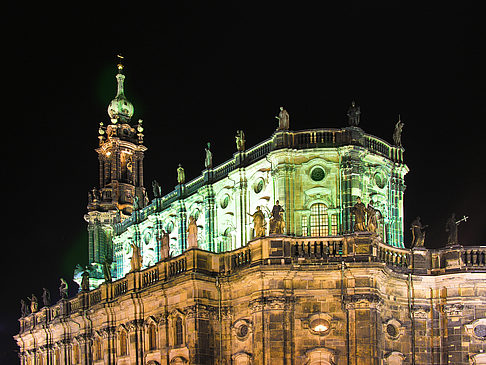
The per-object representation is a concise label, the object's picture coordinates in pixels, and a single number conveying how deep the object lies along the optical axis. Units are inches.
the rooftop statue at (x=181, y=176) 2202.3
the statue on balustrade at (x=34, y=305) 2738.7
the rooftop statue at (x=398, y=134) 1926.7
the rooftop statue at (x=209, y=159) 2071.9
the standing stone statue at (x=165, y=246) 1759.4
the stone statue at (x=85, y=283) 2252.7
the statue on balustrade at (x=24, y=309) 2810.0
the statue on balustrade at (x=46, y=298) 2608.3
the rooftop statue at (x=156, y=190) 2363.4
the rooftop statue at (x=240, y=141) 1942.7
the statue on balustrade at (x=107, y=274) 2074.6
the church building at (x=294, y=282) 1482.5
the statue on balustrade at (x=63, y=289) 2447.1
